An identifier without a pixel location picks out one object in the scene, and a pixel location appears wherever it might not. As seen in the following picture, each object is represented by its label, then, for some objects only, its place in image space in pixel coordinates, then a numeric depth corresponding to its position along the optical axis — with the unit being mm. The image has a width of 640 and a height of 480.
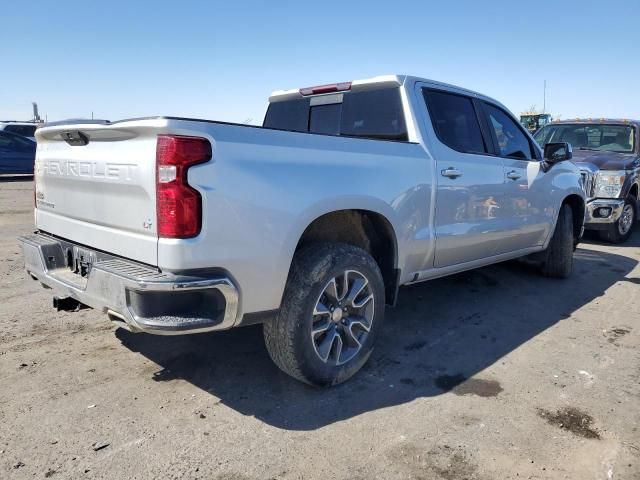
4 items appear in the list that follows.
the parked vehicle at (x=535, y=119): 16688
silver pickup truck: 2537
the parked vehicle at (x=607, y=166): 8055
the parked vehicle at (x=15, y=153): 15070
